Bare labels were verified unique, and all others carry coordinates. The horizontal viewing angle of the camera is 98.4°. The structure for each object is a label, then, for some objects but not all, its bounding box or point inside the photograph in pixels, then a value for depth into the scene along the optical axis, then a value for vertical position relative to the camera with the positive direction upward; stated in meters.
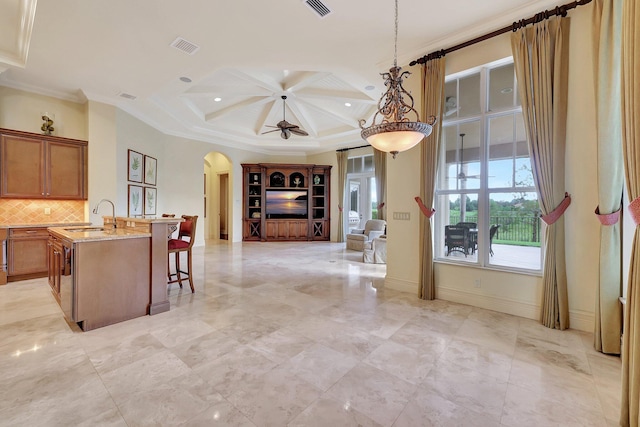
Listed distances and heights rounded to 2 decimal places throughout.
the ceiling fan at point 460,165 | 3.80 +0.64
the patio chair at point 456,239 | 3.80 -0.39
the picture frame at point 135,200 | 6.08 +0.21
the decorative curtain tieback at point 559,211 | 2.90 +0.01
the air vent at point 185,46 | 3.75 +2.30
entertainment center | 10.01 +0.29
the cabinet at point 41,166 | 4.55 +0.74
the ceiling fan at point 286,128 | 6.34 +1.93
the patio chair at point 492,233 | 3.57 -0.28
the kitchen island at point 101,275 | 2.78 -0.71
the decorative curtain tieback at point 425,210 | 3.78 +0.02
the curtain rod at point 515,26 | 2.88 +2.14
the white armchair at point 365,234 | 7.64 -0.68
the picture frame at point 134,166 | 6.05 +0.98
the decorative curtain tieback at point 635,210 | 1.57 +0.02
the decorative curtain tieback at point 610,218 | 2.49 -0.05
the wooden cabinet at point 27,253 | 4.47 -0.74
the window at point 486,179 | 3.36 +0.43
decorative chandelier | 2.57 +0.78
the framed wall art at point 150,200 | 6.76 +0.24
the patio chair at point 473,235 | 3.70 -0.32
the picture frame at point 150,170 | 6.72 +1.00
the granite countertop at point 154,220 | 3.23 -0.13
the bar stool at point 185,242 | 3.99 -0.47
